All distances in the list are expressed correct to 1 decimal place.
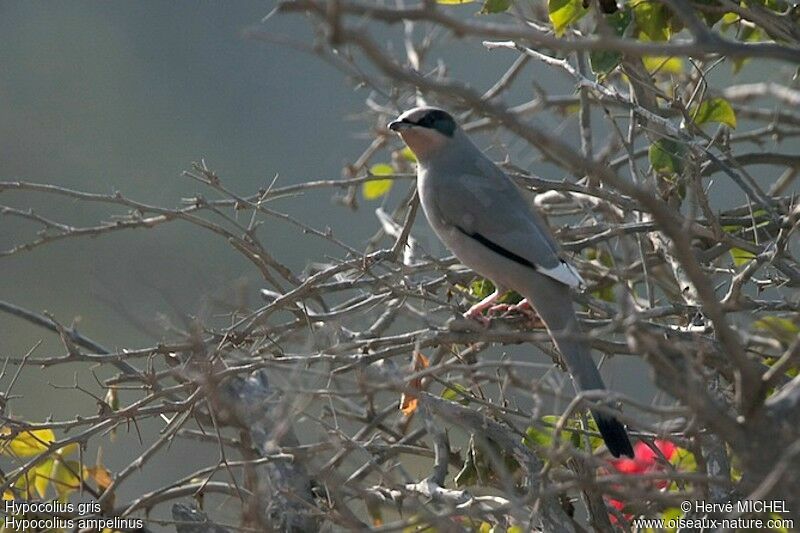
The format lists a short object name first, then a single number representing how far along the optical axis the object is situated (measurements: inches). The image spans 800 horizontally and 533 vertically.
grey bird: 340.8
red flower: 293.8
